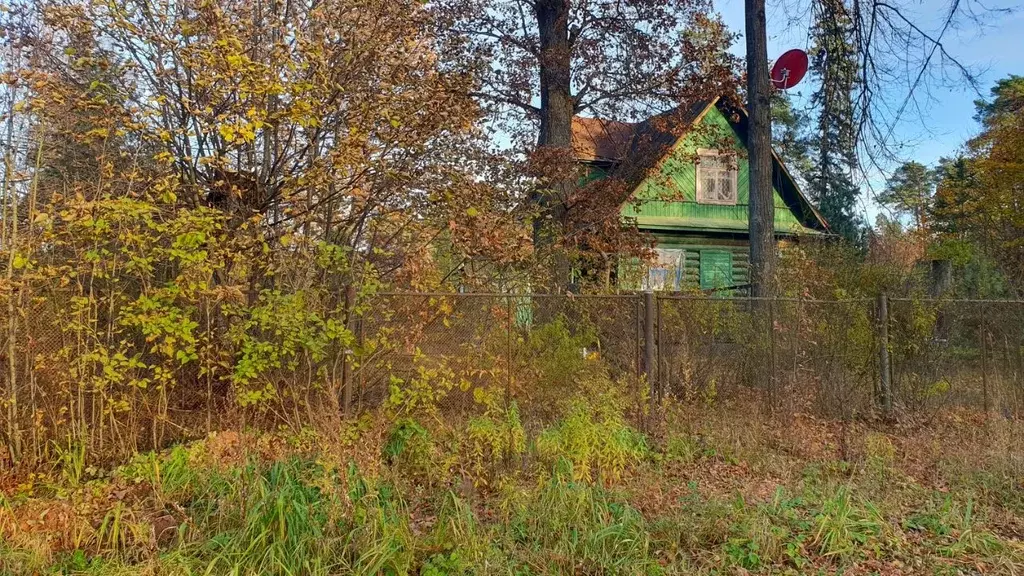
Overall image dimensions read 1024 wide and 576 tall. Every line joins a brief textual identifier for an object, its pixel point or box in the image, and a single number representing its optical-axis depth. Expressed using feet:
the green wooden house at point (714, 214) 57.98
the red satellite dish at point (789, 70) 38.17
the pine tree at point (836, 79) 31.14
